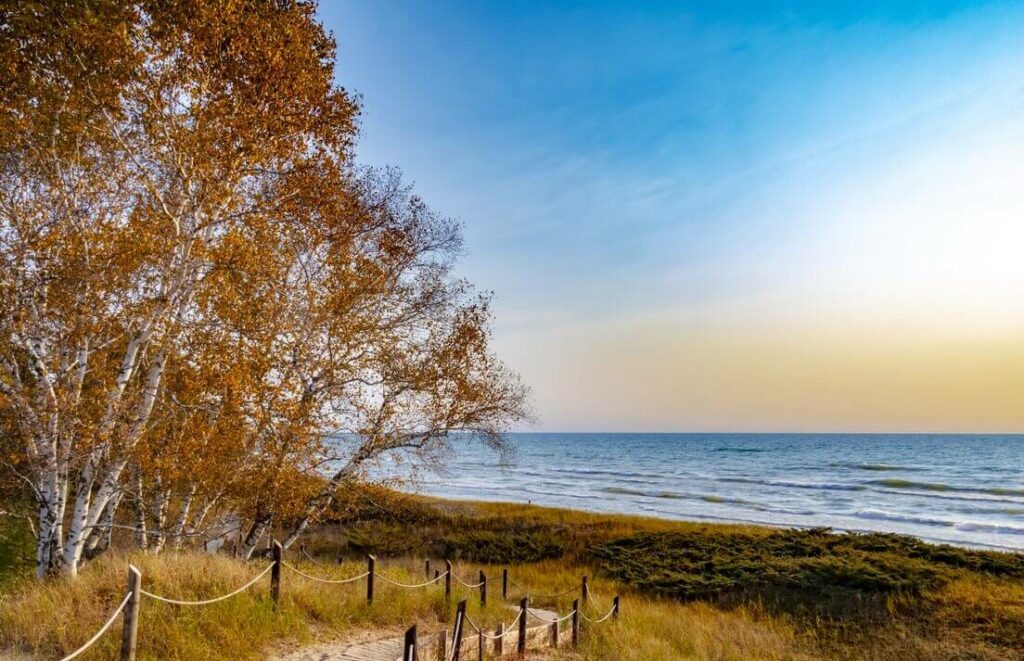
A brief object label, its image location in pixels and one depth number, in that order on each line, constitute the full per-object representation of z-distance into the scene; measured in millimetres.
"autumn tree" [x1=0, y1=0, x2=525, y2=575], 9094
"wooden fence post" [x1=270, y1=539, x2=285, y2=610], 9250
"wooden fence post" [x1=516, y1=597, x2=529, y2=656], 10180
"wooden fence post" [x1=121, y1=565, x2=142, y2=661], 6463
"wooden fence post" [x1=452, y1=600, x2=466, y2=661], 7824
